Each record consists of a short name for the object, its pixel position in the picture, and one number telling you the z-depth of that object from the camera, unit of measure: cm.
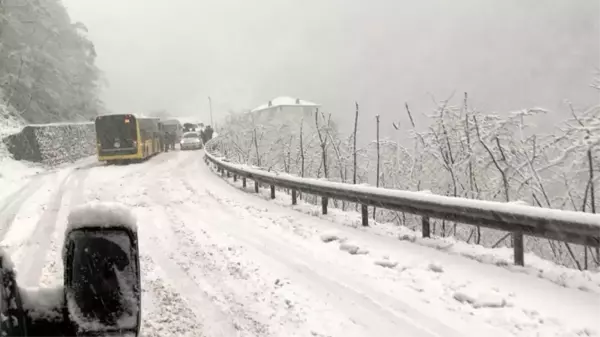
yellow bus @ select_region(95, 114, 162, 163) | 3006
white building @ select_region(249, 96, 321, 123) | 11725
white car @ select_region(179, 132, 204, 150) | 4981
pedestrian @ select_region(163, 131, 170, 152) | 4949
